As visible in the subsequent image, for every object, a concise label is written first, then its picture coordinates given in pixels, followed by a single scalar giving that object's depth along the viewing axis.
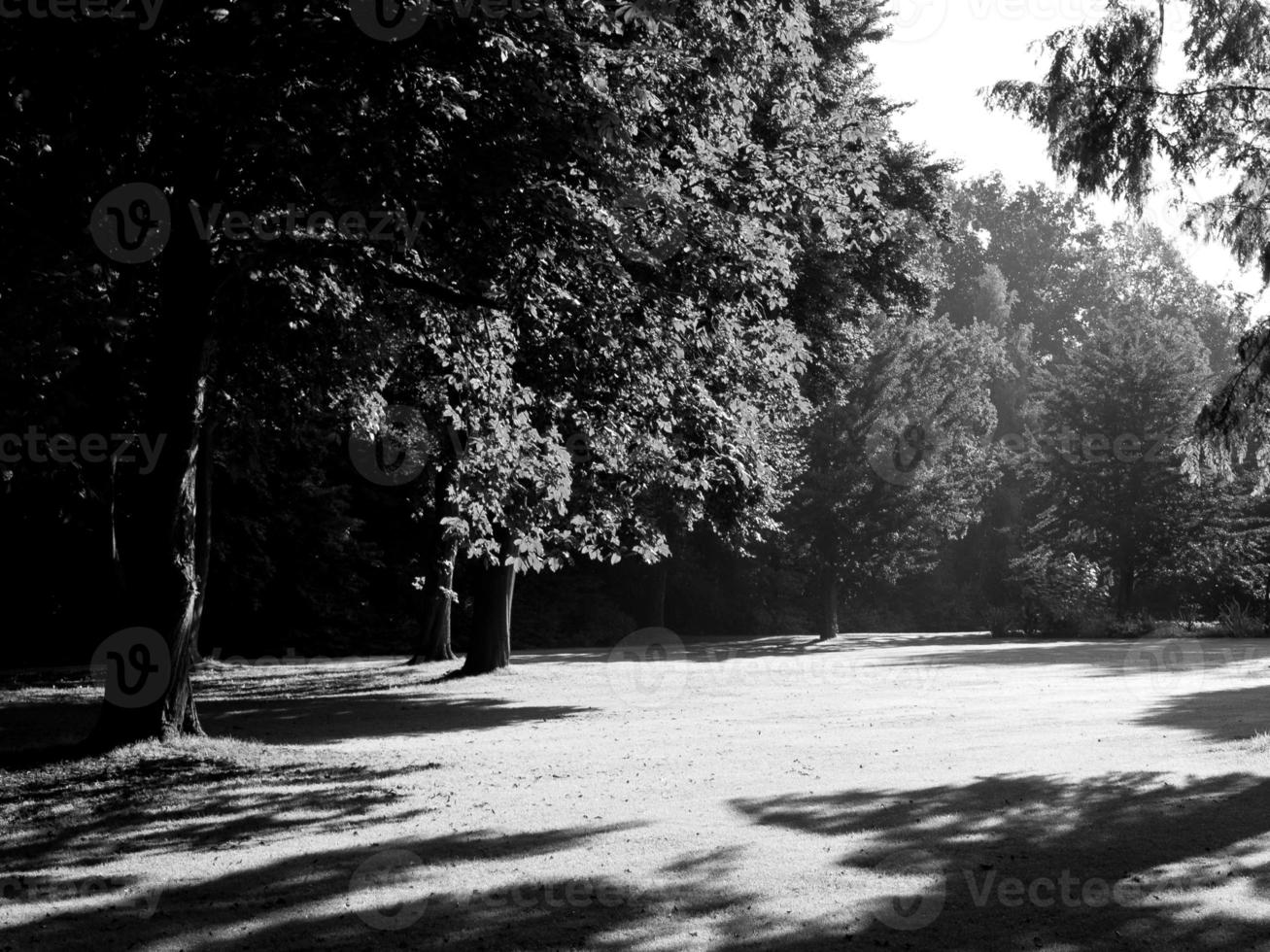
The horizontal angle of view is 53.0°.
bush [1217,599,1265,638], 38.50
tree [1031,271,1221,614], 47.59
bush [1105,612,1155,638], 41.56
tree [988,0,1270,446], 14.20
